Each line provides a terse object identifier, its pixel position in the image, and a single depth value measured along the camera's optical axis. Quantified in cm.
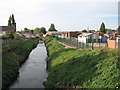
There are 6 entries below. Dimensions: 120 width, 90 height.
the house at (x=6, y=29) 9402
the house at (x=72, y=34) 7156
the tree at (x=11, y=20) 11185
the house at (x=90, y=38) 4350
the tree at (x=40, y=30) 18339
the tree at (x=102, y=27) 11569
